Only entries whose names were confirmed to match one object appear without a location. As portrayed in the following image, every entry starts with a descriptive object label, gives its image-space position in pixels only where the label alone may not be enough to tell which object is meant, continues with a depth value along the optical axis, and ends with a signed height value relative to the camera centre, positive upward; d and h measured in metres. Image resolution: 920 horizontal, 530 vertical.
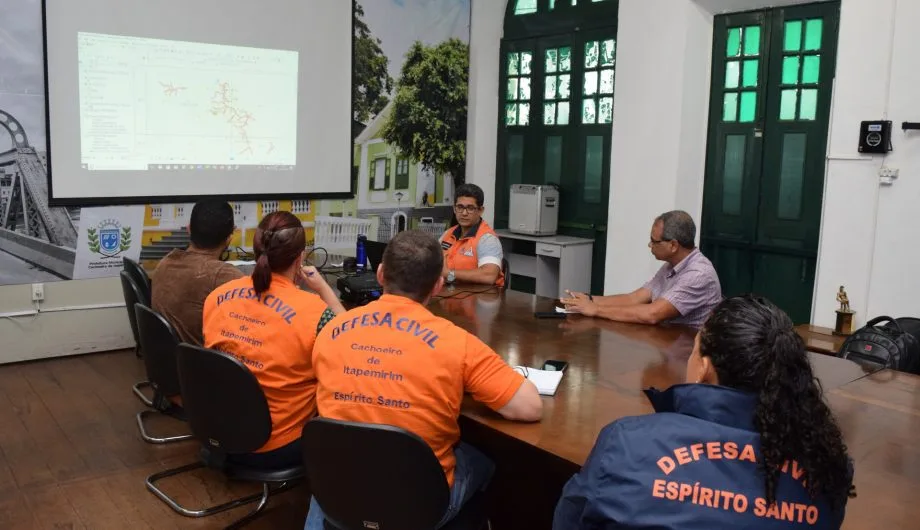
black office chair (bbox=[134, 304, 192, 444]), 2.78 -0.67
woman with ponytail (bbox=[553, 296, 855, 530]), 1.32 -0.46
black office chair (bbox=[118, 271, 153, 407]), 3.51 -0.58
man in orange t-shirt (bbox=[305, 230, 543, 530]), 1.88 -0.47
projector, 3.58 -0.51
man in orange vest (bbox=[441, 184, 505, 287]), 4.19 -0.32
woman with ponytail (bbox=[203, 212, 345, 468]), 2.37 -0.47
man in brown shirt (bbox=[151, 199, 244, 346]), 2.98 -0.38
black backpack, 3.11 -0.61
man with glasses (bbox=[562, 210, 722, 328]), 3.23 -0.41
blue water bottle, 4.54 -0.46
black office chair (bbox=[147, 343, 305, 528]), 2.28 -0.72
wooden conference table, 1.79 -0.61
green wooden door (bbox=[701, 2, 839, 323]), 4.71 +0.32
